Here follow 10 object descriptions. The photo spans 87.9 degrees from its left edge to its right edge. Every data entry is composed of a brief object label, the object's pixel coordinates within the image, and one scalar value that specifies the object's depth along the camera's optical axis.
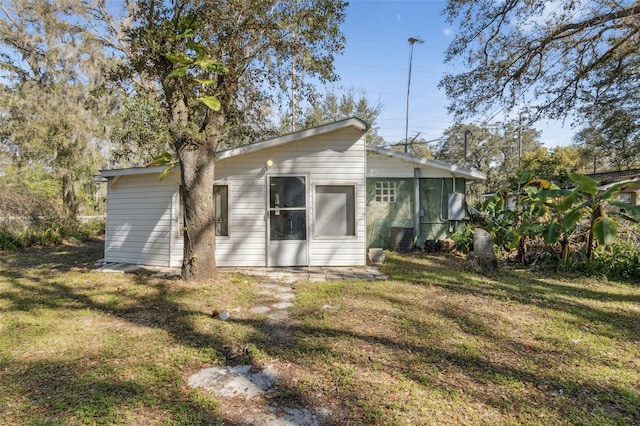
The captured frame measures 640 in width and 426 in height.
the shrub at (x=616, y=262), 6.21
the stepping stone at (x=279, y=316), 4.19
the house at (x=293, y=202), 7.23
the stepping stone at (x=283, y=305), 4.62
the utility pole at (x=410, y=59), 13.68
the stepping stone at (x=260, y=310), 4.42
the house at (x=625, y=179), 12.64
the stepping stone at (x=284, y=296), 5.04
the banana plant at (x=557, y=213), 5.54
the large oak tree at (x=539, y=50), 7.20
